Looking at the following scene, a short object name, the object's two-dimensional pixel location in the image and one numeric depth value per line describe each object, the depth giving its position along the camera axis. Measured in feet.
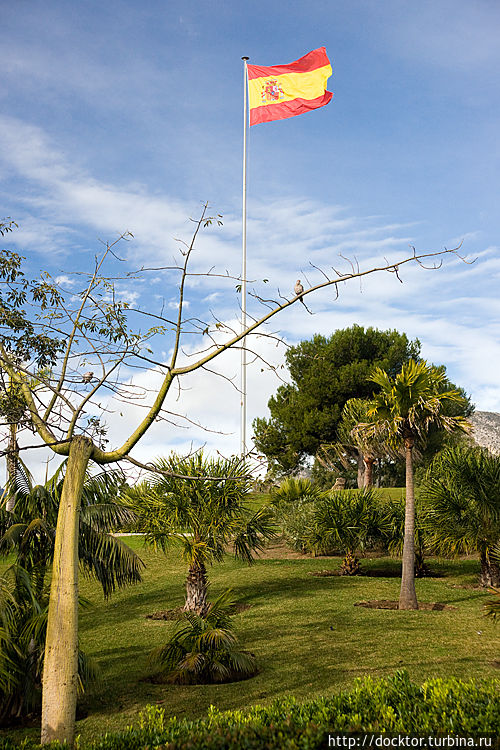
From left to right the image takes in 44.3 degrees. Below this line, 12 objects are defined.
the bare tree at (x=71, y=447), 16.11
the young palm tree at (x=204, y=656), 28.58
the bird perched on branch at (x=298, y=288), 18.94
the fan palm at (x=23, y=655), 24.56
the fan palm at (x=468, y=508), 49.67
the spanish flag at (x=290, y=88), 63.46
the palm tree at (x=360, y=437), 90.17
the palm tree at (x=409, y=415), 43.93
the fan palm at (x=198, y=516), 41.52
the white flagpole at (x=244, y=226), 72.22
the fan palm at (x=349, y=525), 58.75
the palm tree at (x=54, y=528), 28.27
